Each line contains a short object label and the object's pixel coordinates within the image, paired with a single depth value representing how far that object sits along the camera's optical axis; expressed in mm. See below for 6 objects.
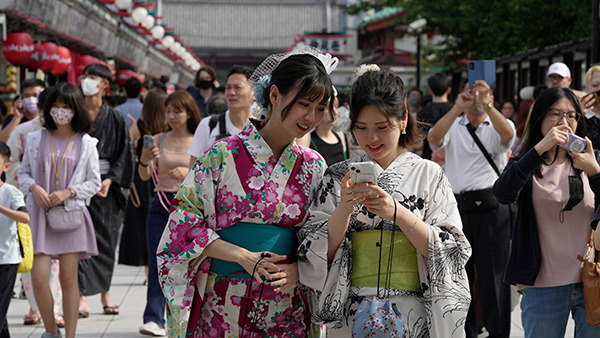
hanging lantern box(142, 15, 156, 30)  25438
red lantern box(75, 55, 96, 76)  20328
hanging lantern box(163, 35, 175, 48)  32531
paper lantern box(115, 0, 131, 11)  21484
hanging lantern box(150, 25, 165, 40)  27875
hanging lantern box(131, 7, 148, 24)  24495
